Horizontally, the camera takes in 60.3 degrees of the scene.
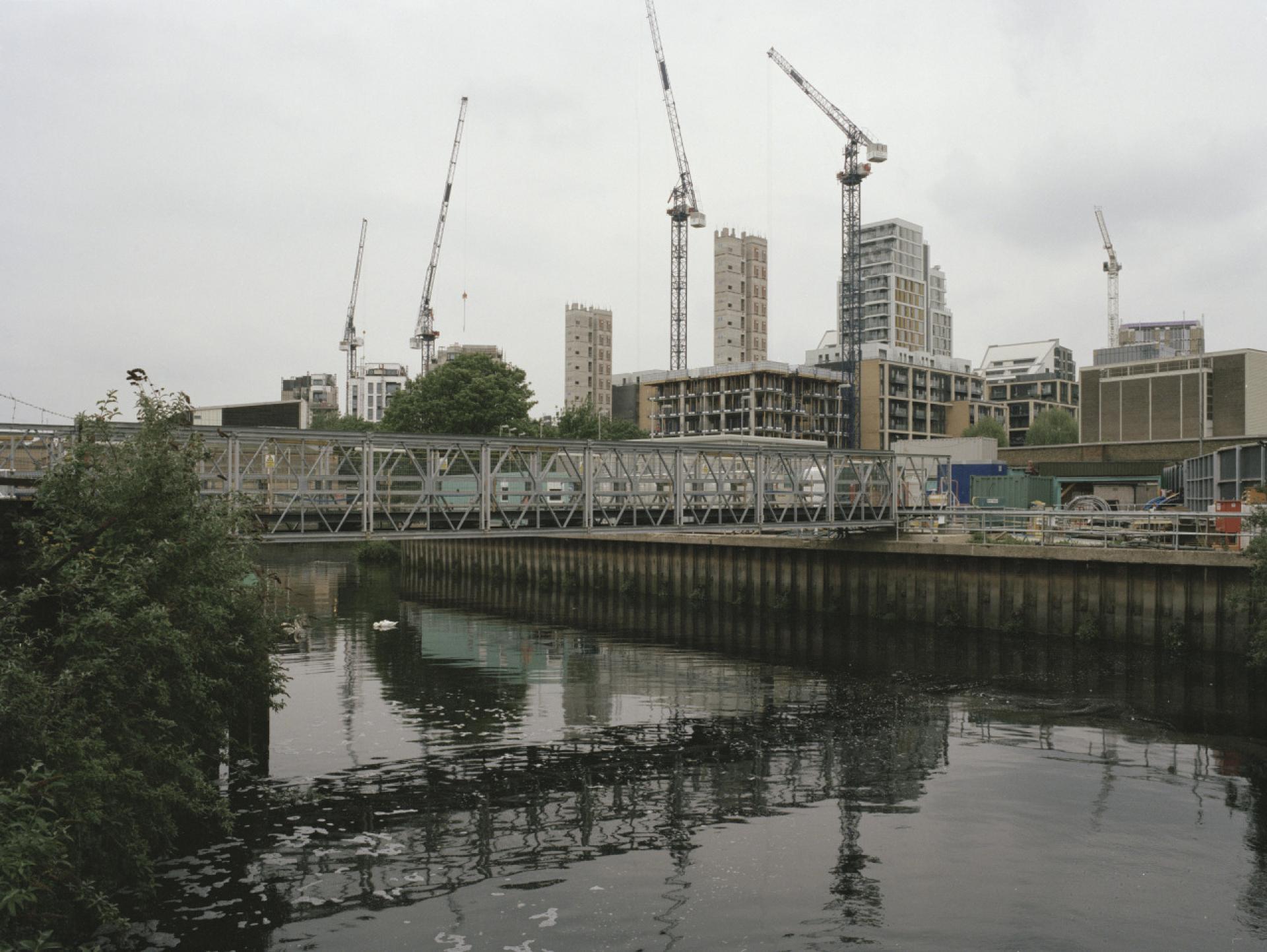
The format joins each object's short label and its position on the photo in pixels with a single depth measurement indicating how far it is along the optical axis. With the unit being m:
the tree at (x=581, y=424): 126.56
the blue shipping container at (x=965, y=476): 79.25
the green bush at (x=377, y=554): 93.38
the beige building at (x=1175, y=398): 118.12
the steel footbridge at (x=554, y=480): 33.94
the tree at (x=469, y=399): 106.06
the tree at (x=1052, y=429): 173.62
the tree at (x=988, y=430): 184.50
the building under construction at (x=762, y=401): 190.75
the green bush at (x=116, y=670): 13.95
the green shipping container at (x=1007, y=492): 73.19
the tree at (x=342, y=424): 152.25
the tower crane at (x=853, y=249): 179.75
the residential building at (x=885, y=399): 195.75
